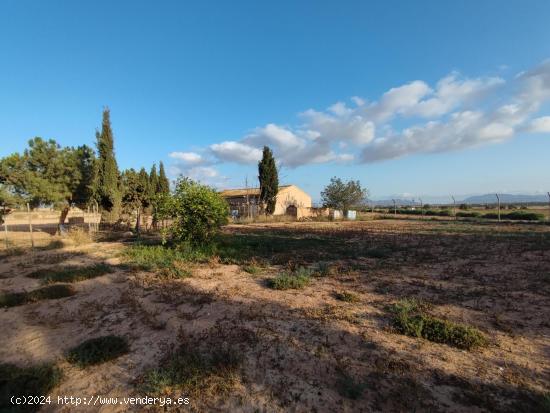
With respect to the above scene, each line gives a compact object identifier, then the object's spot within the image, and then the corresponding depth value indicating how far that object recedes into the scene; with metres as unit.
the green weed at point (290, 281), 6.11
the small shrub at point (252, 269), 7.40
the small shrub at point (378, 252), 9.33
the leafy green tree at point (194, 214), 10.48
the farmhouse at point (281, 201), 31.70
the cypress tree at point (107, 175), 18.19
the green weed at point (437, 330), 3.73
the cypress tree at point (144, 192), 23.36
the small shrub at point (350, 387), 2.84
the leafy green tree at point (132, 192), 21.69
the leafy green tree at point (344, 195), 34.34
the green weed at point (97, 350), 3.61
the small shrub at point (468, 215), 28.25
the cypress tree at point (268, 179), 31.09
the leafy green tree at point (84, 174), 17.80
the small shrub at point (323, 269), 7.11
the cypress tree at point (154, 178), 30.20
